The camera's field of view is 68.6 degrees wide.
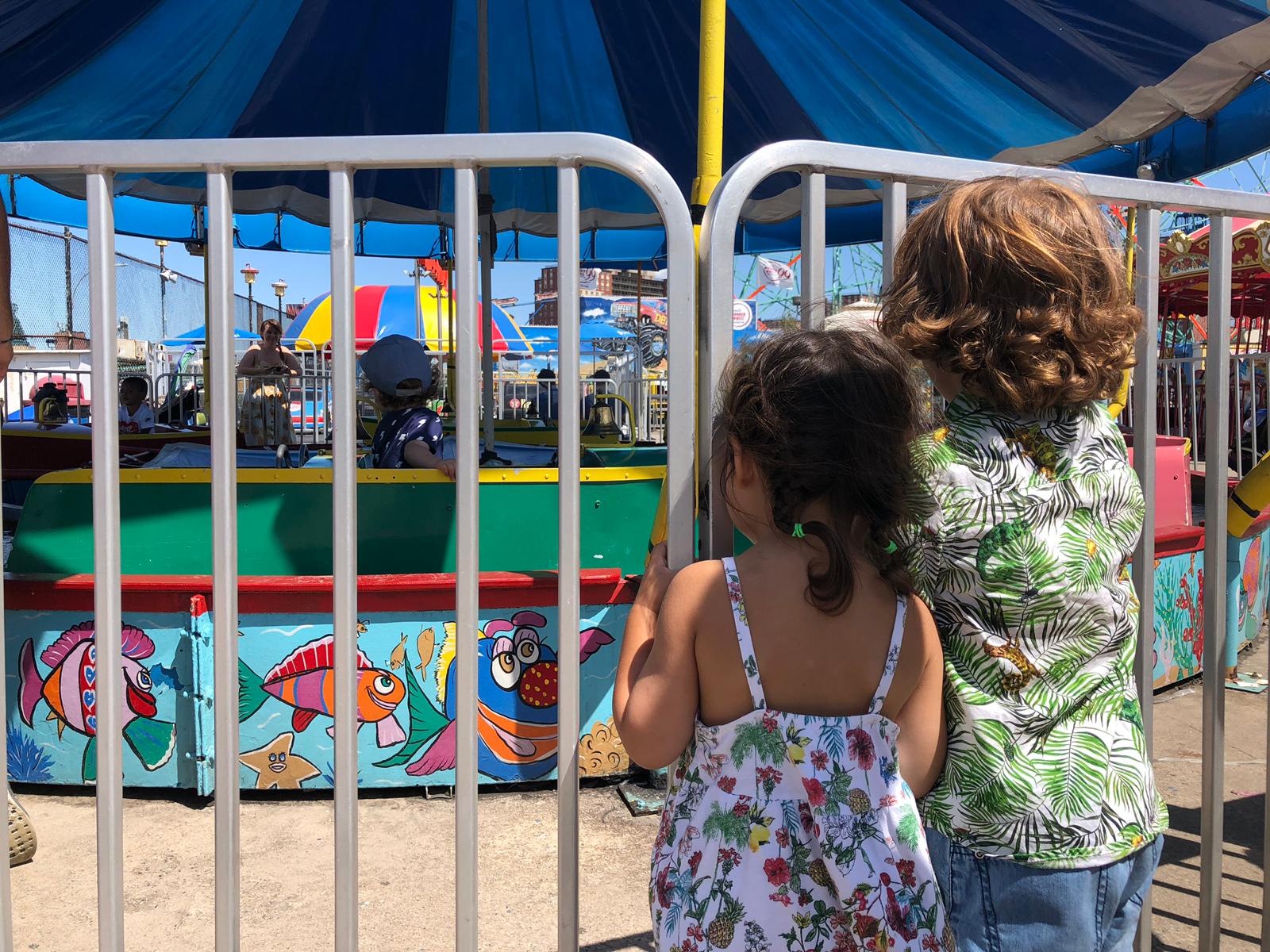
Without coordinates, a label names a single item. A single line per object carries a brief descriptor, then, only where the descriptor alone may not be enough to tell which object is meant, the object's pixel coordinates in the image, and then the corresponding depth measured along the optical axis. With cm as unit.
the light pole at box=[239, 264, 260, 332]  2088
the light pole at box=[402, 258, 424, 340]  1386
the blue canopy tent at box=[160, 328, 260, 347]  1716
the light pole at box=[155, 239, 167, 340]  2409
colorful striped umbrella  1476
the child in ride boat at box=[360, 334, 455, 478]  368
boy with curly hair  117
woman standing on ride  802
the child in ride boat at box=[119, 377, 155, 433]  992
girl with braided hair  113
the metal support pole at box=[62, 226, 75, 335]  1882
